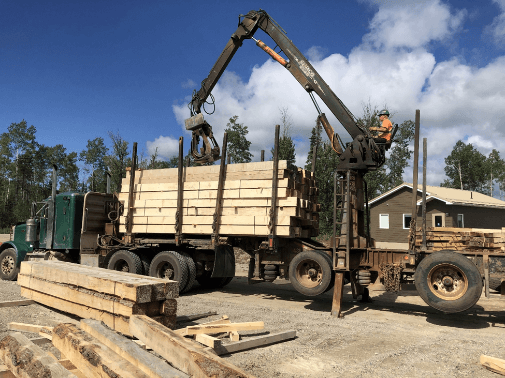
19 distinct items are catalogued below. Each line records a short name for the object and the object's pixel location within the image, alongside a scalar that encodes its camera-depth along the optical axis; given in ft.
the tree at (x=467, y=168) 194.70
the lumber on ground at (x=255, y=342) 17.66
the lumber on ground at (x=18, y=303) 25.86
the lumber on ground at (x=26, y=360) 11.32
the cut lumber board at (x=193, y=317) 22.46
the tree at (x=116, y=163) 114.83
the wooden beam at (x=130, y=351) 10.97
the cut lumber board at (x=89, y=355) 11.42
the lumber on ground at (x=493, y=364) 15.76
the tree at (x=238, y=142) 157.17
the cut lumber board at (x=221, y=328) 18.40
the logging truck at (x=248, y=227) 26.14
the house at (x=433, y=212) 79.36
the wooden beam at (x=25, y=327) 19.83
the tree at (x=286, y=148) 116.26
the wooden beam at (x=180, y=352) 10.39
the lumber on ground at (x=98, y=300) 17.81
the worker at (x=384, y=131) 30.45
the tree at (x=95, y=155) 232.12
